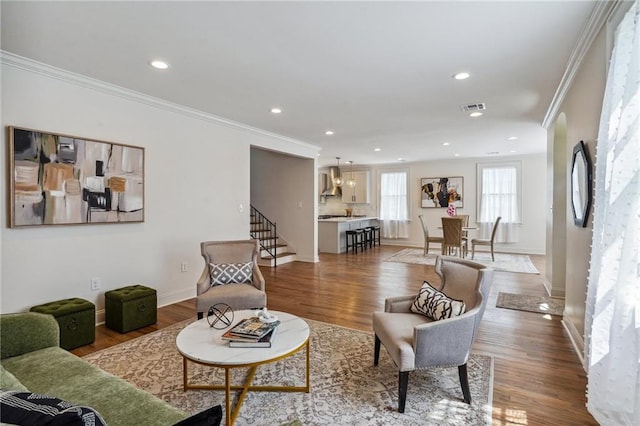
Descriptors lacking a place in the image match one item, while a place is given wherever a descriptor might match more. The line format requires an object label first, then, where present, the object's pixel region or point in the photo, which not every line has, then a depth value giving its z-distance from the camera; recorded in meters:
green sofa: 1.37
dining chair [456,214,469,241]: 7.95
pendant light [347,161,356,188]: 9.73
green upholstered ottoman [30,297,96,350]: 2.83
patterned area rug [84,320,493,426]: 2.00
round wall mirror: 2.52
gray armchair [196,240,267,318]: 3.12
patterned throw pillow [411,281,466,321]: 2.23
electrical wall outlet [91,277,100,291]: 3.38
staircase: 6.93
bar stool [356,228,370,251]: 9.16
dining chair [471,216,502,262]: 7.34
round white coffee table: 1.82
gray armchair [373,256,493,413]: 2.04
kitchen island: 8.55
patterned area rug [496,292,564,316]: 3.99
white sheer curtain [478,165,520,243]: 8.45
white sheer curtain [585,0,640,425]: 1.60
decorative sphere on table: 2.32
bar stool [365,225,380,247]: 9.60
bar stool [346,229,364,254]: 8.77
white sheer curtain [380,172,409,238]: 9.93
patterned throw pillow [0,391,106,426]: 0.72
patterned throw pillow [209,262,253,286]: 3.46
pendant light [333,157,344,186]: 9.65
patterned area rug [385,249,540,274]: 6.50
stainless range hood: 10.38
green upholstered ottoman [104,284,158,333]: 3.23
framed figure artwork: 9.12
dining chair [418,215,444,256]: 7.68
